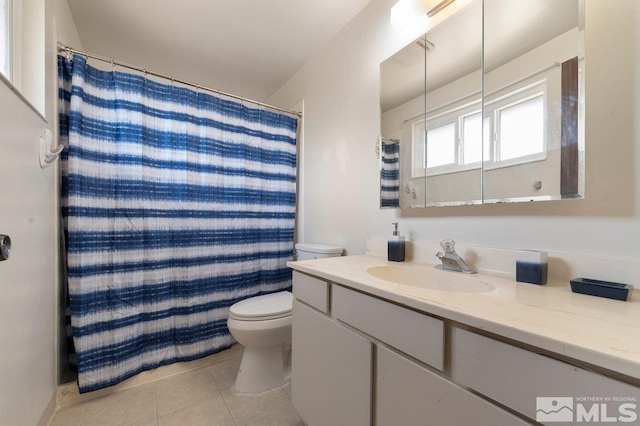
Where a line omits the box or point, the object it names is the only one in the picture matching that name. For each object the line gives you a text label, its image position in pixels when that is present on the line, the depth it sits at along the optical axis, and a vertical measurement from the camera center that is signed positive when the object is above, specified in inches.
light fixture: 46.6 +38.5
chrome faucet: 39.4 -7.7
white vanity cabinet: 24.2 -18.6
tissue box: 31.2 -7.0
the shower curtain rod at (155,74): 54.7 +34.8
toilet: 56.0 -29.3
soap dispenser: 48.8 -7.4
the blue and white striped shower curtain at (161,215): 55.3 -1.1
